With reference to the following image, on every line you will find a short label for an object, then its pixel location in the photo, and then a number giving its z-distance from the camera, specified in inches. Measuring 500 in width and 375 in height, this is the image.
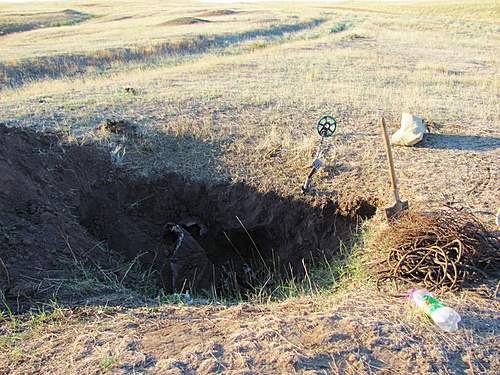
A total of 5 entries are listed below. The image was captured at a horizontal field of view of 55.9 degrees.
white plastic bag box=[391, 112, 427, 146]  253.4
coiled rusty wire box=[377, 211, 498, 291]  144.3
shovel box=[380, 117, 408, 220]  177.6
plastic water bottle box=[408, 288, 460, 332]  123.0
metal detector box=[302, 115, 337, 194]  222.0
